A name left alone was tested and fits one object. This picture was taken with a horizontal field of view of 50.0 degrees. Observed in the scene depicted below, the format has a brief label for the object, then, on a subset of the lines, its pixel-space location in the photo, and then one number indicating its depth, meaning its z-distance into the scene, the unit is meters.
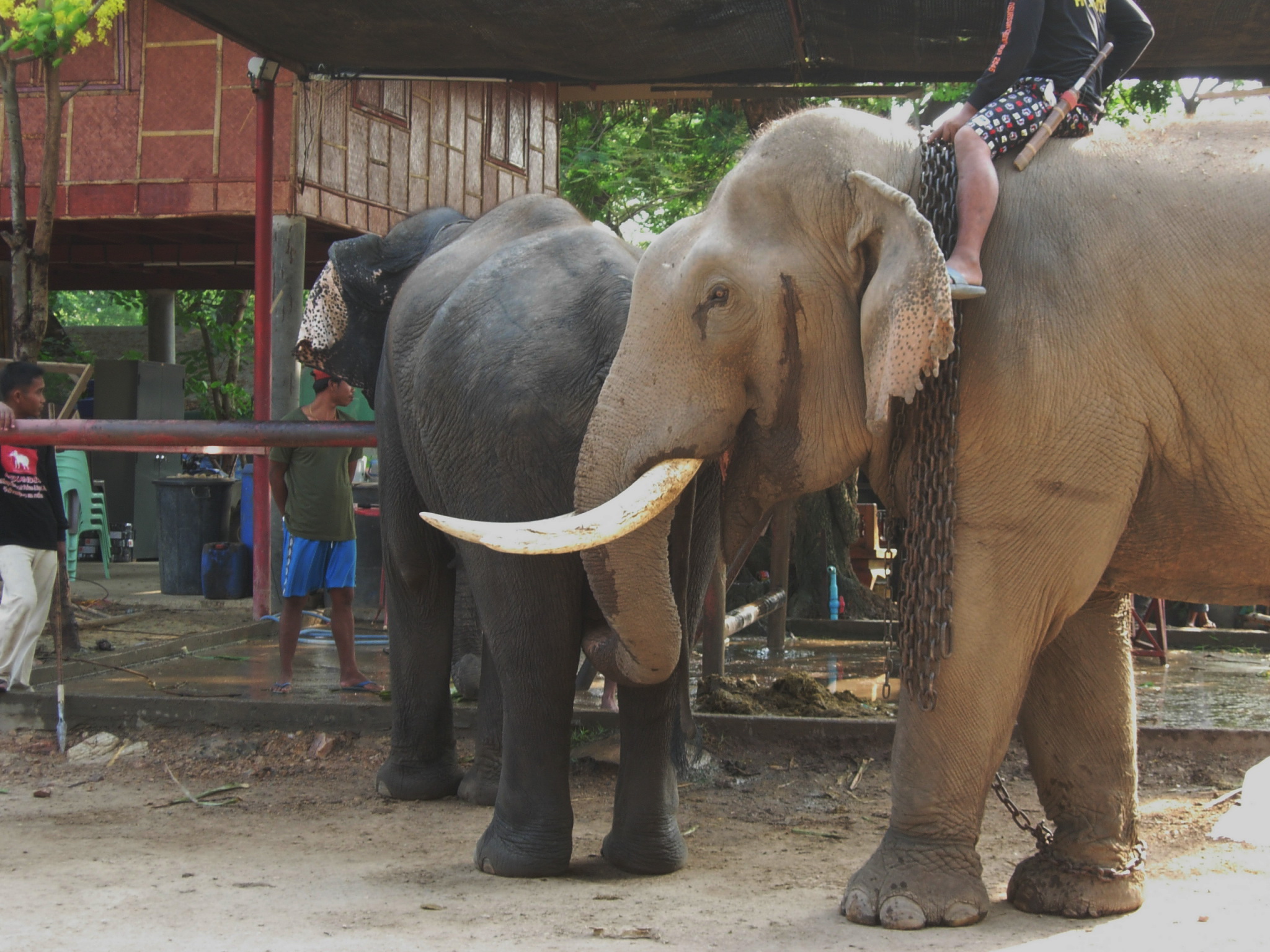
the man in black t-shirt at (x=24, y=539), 6.09
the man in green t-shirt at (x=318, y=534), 6.89
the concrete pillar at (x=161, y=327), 18.23
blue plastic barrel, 11.03
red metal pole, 9.40
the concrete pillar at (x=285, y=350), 10.18
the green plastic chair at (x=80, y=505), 10.79
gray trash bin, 11.79
